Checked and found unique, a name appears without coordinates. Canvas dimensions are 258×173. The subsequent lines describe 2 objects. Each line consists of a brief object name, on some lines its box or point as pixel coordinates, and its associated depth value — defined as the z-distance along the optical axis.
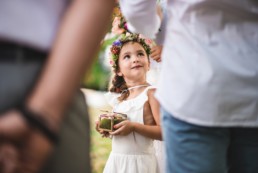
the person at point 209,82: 1.04
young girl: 2.41
